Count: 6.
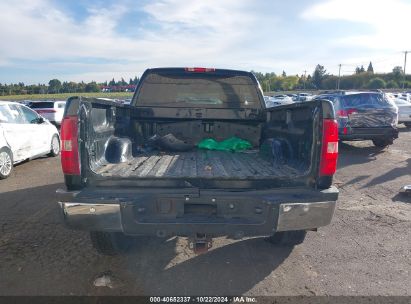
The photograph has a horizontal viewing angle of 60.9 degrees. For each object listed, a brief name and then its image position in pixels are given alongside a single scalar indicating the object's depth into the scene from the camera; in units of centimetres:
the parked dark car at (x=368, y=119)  1003
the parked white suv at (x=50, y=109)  1825
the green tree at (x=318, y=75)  11118
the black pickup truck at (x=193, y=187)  288
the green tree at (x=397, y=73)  9158
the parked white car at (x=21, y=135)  752
